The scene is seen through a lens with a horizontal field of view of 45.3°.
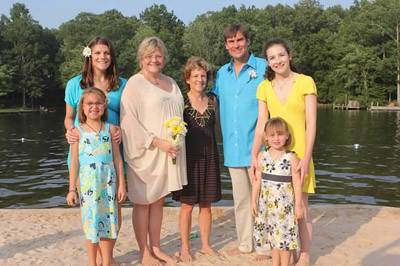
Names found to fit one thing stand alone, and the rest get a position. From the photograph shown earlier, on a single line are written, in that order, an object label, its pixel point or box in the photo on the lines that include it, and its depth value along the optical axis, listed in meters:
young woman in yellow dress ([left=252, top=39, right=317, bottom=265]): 4.40
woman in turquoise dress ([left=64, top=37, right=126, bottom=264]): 4.78
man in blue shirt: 5.06
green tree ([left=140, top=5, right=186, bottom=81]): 63.19
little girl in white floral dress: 4.32
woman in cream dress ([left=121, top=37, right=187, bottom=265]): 4.67
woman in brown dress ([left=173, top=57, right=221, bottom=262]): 5.07
